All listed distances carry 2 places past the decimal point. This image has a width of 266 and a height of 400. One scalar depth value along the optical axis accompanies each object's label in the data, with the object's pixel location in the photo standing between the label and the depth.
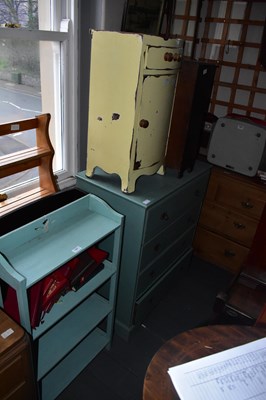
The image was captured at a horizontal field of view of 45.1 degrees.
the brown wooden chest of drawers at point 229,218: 2.09
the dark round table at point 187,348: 0.91
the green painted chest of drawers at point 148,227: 1.54
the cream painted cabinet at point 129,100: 1.29
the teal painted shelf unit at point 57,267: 1.14
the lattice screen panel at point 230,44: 2.06
